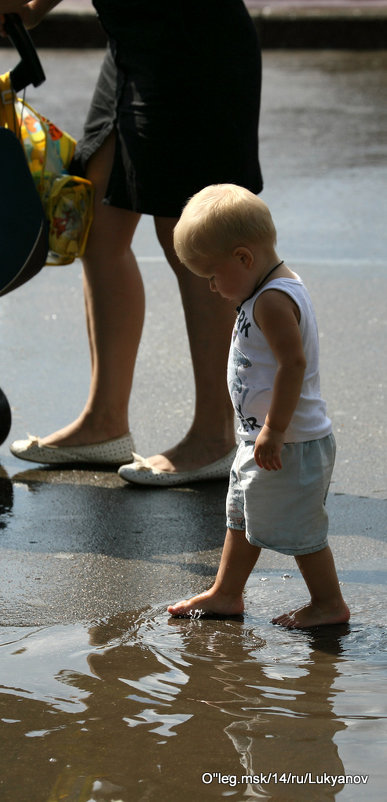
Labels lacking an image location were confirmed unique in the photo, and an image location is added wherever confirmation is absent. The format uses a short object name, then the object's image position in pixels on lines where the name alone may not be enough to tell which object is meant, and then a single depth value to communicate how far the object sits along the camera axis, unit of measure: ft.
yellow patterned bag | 24.80
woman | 23.73
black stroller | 23.98
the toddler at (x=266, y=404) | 17.57
